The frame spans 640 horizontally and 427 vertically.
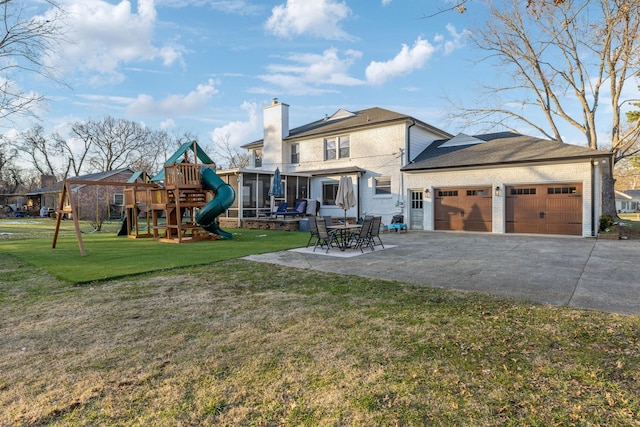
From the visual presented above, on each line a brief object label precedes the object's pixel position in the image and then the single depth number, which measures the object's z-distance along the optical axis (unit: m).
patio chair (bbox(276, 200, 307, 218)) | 18.36
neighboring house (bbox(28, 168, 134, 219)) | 33.28
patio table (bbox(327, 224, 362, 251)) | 10.34
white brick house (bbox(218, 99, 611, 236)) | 14.23
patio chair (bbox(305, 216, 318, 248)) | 10.64
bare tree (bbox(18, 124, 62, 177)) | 47.78
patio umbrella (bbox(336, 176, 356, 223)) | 13.59
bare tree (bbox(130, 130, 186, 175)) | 50.12
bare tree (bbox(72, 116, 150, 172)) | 48.44
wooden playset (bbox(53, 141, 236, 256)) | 13.19
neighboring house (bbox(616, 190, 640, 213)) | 53.53
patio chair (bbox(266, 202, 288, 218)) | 18.86
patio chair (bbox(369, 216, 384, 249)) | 10.62
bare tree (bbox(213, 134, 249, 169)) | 48.31
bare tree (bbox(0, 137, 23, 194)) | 47.50
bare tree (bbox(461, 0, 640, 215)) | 17.88
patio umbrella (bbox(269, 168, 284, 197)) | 18.23
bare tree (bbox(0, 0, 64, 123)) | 10.52
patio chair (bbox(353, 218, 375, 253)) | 10.30
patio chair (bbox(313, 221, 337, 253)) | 10.14
